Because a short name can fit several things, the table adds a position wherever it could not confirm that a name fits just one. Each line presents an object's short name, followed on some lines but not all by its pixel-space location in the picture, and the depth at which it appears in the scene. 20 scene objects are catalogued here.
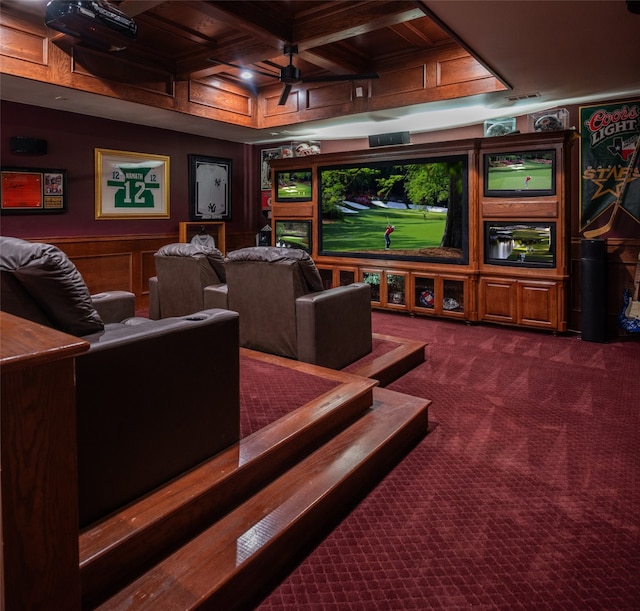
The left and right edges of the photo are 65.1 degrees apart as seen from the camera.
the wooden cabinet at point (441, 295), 5.66
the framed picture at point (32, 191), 5.28
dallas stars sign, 4.88
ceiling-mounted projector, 3.30
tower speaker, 4.78
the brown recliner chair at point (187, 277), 4.14
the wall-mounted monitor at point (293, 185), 6.91
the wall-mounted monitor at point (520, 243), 5.10
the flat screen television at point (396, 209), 5.73
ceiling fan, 4.51
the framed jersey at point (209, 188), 7.20
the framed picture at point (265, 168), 7.95
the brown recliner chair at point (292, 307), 3.31
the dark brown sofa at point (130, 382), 1.52
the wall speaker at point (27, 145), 5.27
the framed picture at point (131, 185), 6.13
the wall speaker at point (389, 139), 6.07
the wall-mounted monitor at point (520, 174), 5.02
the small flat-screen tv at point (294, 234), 7.01
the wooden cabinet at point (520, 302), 5.09
